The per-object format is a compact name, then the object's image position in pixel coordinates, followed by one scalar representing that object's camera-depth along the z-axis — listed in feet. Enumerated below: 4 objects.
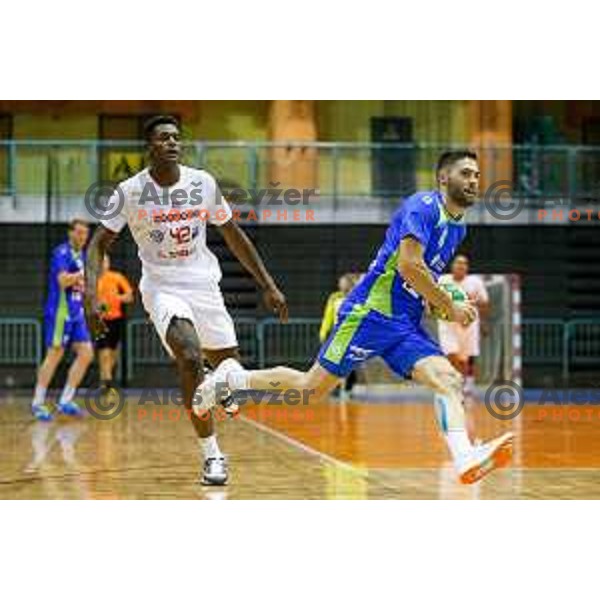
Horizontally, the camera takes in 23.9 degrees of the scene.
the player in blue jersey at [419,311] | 25.03
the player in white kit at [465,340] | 53.21
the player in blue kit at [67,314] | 54.03
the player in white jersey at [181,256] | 29.84
